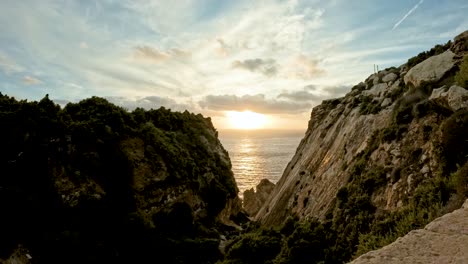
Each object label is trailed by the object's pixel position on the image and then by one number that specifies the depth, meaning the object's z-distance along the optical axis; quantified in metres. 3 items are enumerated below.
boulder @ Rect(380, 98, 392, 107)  24.42
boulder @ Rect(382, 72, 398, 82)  28.69
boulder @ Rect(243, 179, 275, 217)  80.31
